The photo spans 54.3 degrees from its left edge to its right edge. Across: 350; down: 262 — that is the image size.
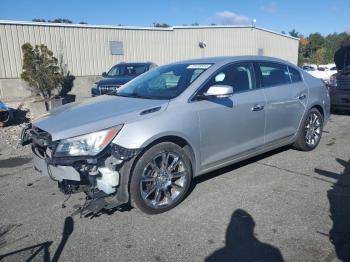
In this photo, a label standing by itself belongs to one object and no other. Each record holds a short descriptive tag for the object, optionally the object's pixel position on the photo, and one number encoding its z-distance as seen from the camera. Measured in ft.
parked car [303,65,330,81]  48.03
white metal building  52.30
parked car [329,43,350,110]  30.25
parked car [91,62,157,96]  38.01
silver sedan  11.27
